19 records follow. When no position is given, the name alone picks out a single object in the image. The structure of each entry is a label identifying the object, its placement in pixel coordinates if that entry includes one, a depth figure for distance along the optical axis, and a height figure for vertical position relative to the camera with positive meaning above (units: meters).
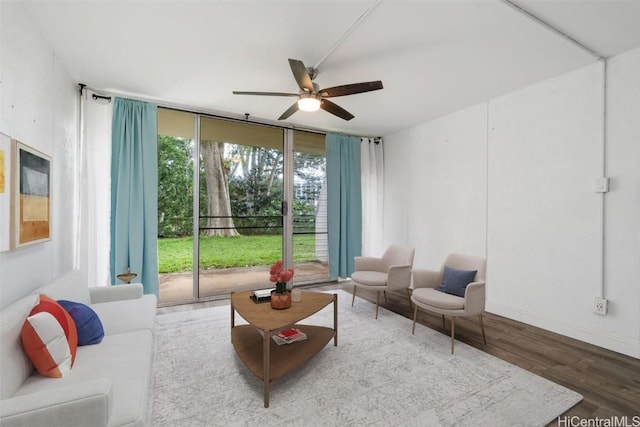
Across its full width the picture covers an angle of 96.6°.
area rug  1.70 -1.22
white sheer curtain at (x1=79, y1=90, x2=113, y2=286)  3.17 +0.26
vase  2.32 -0.73
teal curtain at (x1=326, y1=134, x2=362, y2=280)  4.84 +0.15
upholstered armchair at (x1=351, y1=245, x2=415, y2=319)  3.37 -0.76
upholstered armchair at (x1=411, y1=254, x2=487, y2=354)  2.55 -0.76
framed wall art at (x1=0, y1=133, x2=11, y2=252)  1.65 +0.11
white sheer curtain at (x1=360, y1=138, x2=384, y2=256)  5.19 +0.33
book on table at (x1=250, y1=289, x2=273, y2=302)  2.51 -0.75
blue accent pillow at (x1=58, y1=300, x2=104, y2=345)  1.76 -0.71
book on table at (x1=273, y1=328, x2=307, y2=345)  2.37 -1.07
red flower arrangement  2.40 -0.56
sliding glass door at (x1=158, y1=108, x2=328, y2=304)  4.08 +0.25
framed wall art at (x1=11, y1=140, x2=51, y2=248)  1.79 +0.10
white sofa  1.10 -0.82
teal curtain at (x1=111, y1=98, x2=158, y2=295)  3.33 +0.24
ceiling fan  2.24 +1.04
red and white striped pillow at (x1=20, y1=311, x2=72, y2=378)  1.40 -0.67
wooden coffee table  1.92 -1.07
